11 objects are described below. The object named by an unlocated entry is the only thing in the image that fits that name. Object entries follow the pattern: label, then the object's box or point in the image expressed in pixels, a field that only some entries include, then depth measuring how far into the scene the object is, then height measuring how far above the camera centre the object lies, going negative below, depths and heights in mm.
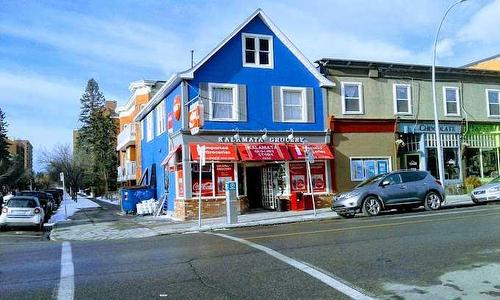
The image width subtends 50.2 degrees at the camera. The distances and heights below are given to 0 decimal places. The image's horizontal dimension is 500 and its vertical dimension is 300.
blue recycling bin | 29938 -492
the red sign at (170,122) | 25844 +3100
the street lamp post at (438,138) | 25195 +1810
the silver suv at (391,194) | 19625 -611
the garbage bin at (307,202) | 24827 -981
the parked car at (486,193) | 22781 -774
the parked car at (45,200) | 30591 -605
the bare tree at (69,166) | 79938 +3640
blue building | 23312 +2725
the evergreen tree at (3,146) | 76625 +6657
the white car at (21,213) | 22188 -925
